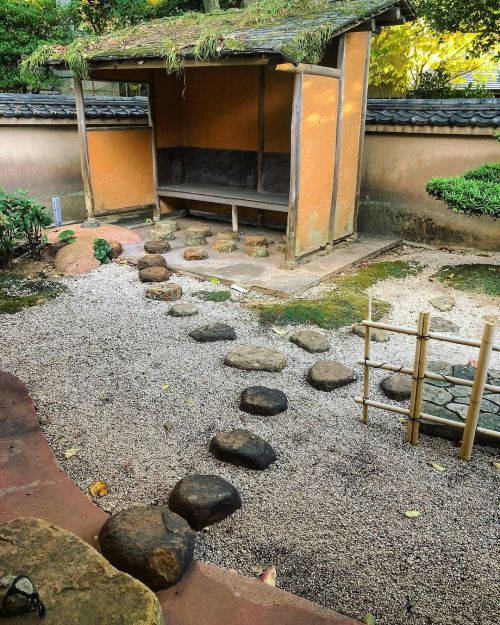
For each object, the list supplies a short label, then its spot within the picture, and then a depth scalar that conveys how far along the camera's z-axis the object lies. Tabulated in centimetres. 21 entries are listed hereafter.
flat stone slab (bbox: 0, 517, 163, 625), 212
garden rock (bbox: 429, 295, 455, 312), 645
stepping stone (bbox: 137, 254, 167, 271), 769
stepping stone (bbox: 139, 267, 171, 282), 729
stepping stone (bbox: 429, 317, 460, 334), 582
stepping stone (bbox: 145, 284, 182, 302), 667
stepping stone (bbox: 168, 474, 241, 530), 303
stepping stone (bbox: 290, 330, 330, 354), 531
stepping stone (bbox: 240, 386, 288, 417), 421
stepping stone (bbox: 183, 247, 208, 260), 809
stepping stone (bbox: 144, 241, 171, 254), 843
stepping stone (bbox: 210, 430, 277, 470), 355
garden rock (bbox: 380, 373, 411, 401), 443
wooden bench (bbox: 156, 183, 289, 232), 869
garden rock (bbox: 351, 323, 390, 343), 556
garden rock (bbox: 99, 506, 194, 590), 258
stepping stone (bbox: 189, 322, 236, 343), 552
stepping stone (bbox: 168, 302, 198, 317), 617
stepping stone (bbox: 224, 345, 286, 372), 491
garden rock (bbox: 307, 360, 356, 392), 460
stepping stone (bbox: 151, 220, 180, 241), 923
